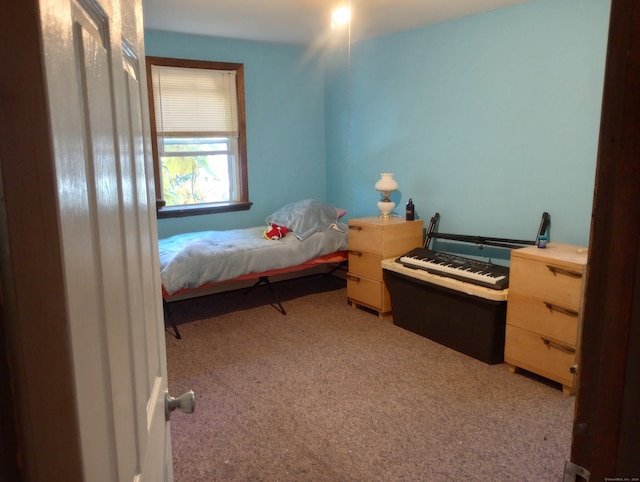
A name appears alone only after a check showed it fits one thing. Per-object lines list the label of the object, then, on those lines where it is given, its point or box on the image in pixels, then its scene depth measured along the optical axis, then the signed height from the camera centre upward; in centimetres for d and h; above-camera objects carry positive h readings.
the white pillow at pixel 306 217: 414 -40
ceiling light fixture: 349 +120
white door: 42 -6
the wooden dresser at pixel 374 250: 383 -63
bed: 350 -61
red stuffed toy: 411 -51
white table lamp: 402 -14
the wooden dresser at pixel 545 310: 264 -80
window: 422 +36
